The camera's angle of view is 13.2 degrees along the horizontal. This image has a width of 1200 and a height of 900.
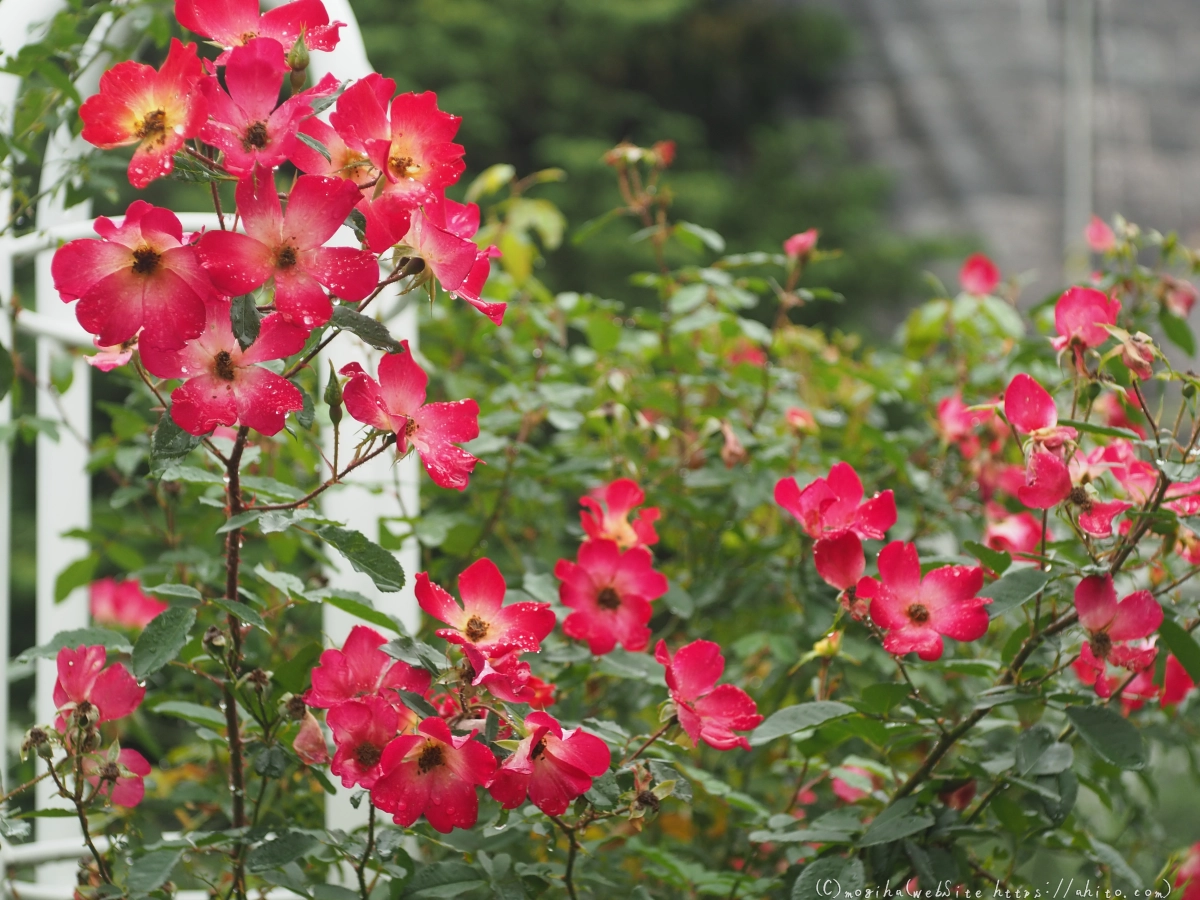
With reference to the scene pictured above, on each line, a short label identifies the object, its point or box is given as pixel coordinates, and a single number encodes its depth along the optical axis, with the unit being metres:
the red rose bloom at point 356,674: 2.27
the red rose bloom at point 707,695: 2.32
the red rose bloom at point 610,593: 2.39
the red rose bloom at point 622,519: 2.44
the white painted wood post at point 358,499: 2.53
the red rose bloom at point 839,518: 2.35
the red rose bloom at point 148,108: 2.21
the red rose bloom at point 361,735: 2.25
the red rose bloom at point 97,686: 2.31
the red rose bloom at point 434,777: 2.23
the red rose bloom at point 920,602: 2.33
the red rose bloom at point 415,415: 2.23
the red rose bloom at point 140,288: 2.19
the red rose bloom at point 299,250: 2.20
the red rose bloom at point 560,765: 2.24
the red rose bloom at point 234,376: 2.21
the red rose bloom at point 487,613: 2.28
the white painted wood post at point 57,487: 2.71
